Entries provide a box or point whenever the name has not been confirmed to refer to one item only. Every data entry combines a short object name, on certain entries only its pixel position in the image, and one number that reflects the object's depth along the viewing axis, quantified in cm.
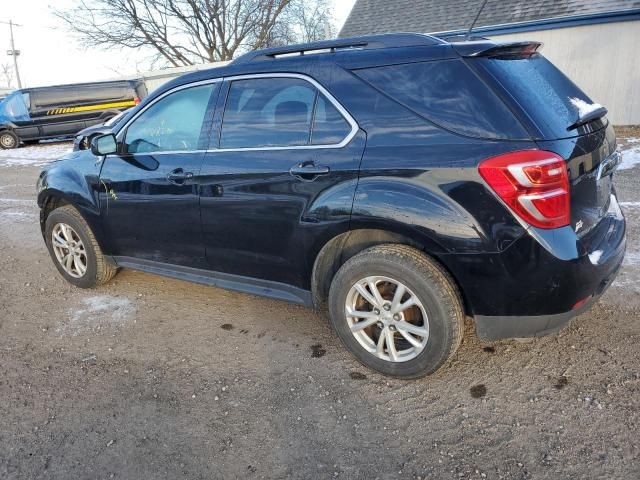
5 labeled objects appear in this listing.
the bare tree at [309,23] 2928
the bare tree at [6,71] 7547
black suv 245
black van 1816
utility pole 4918
